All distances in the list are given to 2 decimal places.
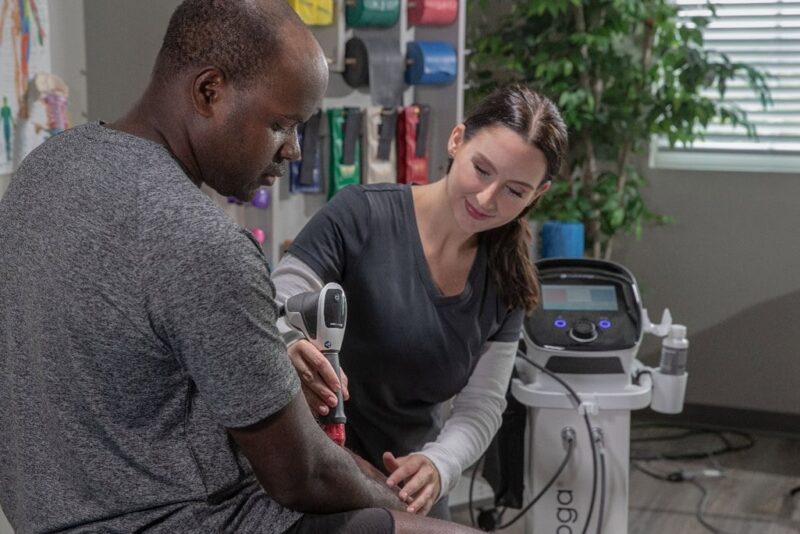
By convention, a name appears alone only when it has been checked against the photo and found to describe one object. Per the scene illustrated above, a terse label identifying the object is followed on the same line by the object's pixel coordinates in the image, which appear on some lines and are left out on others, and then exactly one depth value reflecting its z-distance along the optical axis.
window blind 3.92
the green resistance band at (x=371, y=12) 2.86
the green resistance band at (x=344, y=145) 2.88
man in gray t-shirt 0.92
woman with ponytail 1.68
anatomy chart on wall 2.12
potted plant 3.58
